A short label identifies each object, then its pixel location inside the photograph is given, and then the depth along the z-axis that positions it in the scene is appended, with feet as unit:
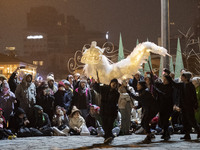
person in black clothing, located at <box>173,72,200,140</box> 33.40
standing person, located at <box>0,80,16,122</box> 40.50
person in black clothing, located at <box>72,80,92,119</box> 44.45
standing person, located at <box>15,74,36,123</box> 41.98
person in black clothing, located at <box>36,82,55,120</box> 43.24
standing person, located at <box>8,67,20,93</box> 44.14
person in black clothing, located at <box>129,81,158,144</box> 32.48
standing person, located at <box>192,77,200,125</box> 40.73
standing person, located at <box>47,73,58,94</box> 46.32
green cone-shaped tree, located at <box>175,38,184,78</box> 70.97
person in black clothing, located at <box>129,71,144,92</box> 46.57
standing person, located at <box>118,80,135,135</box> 41.70
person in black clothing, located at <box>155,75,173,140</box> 33.14
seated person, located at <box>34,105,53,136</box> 41.15
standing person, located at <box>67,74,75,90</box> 48.62
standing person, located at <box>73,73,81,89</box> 49.35
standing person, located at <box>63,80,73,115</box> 44.62
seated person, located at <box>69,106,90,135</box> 41.75
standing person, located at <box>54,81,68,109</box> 44.27
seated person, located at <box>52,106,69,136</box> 41.93
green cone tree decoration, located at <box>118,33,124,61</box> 76.79
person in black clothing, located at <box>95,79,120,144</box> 31.81
